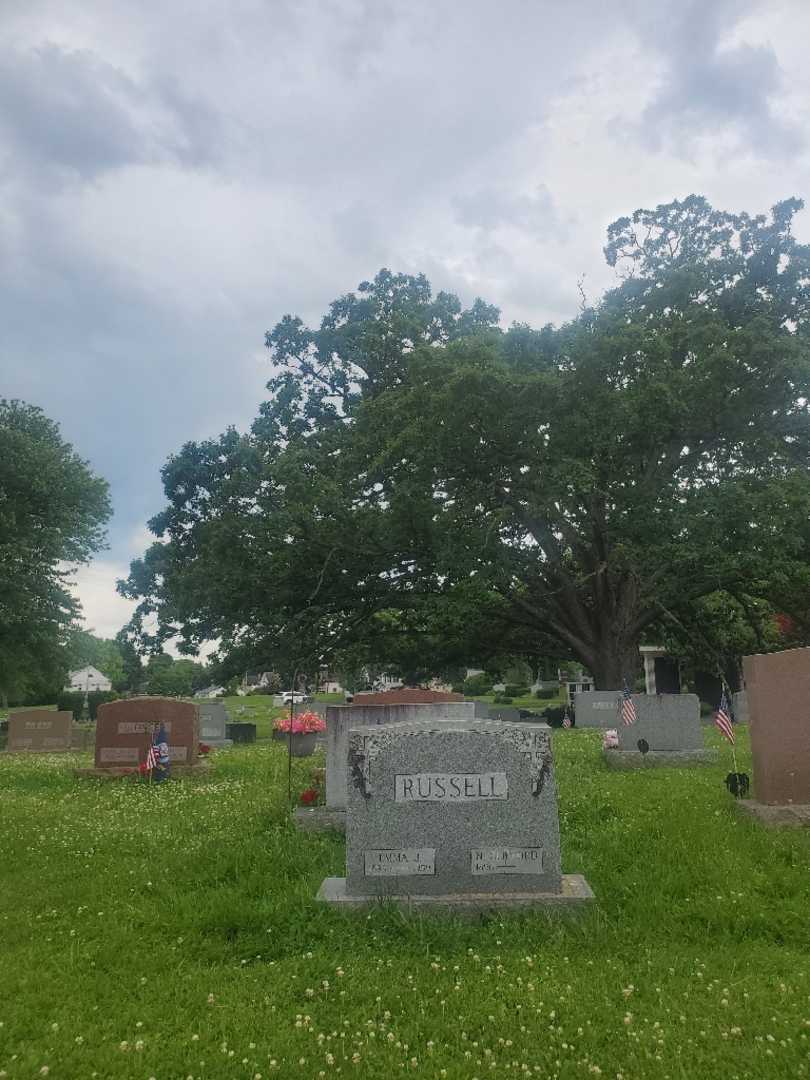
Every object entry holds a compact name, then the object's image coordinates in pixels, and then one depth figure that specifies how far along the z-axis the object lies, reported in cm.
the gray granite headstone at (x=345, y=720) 969
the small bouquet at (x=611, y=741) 1525
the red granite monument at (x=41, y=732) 2558
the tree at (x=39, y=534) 3403
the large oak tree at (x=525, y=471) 2367
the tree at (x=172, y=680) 7981
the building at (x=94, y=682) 7962
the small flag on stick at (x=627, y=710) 1473
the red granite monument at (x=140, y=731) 1559
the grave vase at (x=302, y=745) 1922
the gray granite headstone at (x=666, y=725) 1508
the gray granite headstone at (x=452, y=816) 638
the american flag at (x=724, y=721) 1085
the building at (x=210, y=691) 10069
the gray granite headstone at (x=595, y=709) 2564
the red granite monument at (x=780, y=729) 866
